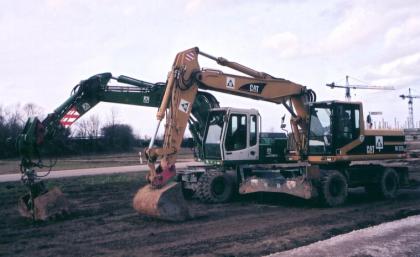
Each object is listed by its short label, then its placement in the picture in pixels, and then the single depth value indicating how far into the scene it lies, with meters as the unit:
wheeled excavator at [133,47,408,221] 13.10
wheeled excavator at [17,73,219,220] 11.35
